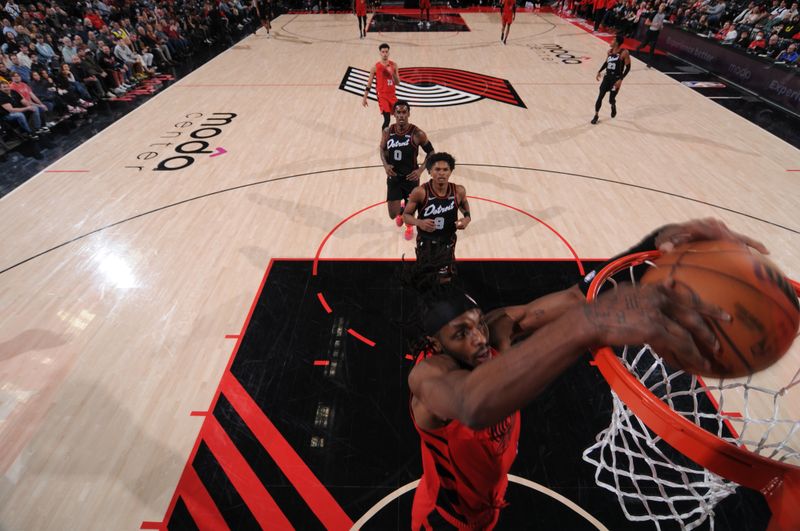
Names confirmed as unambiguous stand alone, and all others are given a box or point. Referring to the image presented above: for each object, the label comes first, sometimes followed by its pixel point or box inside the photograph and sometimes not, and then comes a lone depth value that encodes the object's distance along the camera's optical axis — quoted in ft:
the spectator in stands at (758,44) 39.24
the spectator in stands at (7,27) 36.94
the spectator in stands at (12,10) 43.60
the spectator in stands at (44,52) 35.15
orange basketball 4.06
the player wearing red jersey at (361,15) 53.93
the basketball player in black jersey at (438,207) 14.07
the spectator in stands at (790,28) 39.01
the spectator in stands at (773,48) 37.81
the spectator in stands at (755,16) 43.85
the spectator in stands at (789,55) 35.65
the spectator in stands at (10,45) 35.88
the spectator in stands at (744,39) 41.27
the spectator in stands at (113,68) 38.32
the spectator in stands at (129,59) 40.86
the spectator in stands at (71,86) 33.76
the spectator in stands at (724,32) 44.10
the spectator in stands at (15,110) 28.63
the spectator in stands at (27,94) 29.45
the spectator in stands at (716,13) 46.68
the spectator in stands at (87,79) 35.73
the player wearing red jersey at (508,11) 51.13
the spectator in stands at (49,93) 32.19
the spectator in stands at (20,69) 31.72
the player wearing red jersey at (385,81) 25.68
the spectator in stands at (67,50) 35.81
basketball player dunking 3.30
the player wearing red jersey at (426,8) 65.21
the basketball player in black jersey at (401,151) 17.62
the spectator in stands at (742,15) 46.37
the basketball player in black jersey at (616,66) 27.81
